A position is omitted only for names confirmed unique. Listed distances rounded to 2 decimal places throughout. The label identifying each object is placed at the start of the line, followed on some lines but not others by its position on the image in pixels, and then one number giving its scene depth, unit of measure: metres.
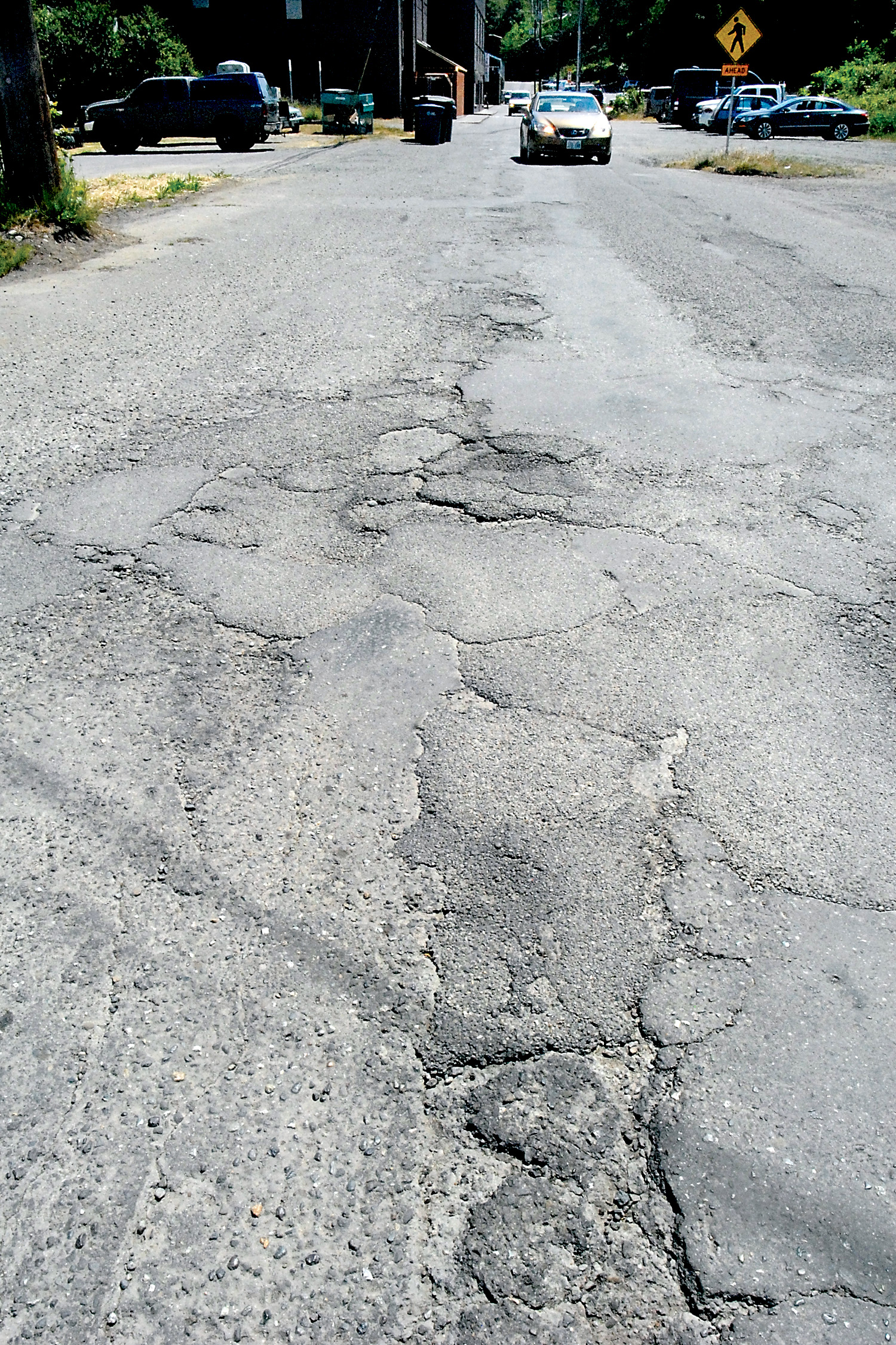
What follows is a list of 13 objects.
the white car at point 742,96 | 40.00
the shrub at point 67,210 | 10.41
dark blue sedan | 35.41
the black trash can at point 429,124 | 29.89
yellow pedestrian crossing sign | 22.84
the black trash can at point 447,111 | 29.95
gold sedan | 22.48
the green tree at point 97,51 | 35.91
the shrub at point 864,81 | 41.47
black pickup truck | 26.08
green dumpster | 33.22
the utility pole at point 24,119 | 10.04
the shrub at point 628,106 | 60.23
